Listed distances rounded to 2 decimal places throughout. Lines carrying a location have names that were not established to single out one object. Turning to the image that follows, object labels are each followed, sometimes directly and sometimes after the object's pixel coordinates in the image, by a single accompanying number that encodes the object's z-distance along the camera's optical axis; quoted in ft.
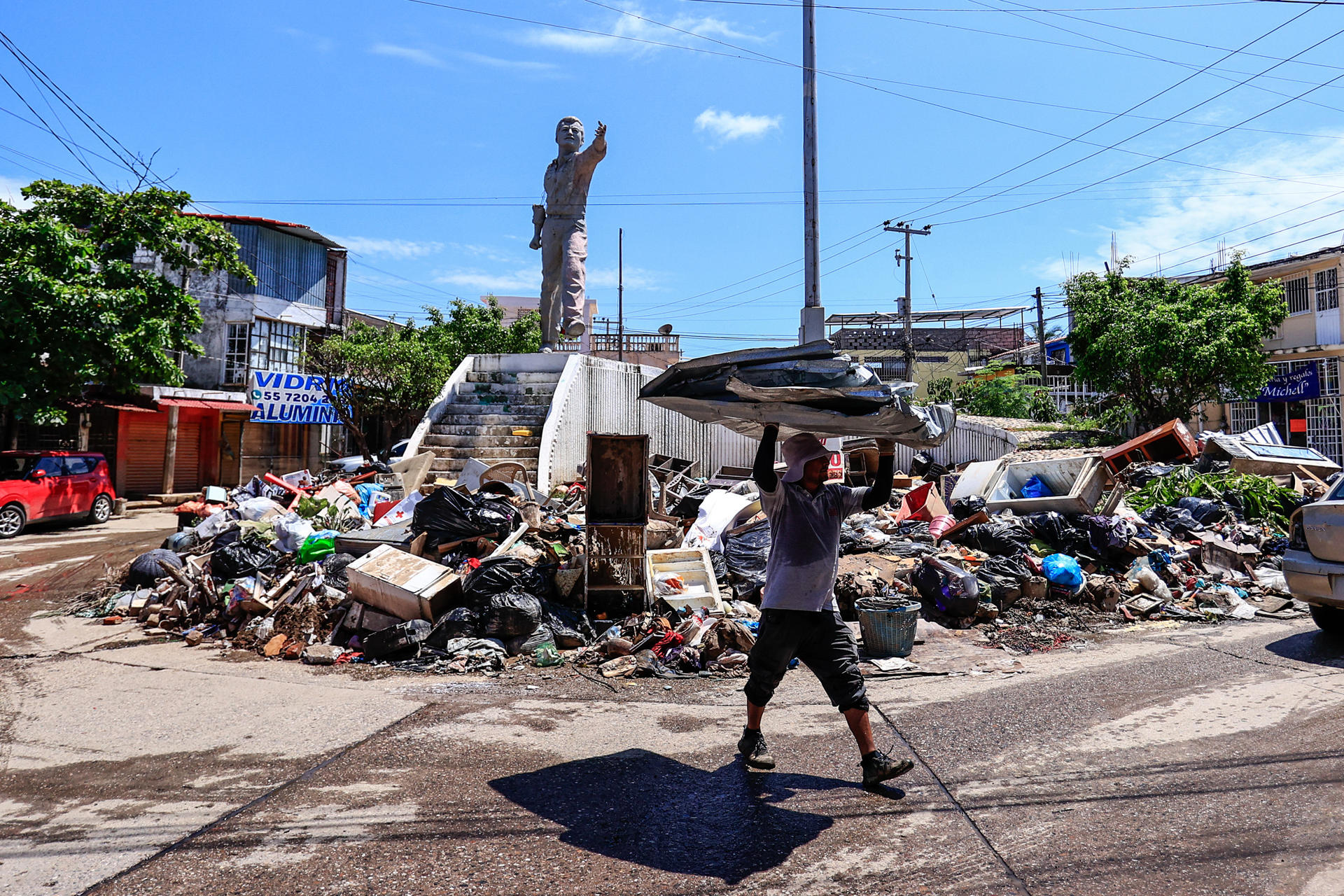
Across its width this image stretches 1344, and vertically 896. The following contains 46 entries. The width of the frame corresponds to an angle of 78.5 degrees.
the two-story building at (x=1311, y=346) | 76.64
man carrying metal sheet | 12.91
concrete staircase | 46.14
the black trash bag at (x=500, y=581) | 23.68
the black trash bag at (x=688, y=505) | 37.58
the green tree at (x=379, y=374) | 72.54
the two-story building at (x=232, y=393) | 69.92
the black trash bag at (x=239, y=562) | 27.40
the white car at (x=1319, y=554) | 20.01
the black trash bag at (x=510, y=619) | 22.34
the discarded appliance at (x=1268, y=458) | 42.96
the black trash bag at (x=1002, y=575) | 26.53
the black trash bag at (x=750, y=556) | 26.78
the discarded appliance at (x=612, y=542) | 24.41
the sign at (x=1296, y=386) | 79.05
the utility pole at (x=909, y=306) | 99.55
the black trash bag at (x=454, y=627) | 22.33
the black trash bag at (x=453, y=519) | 27.91
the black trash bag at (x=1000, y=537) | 30.87
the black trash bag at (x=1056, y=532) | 31.24
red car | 48.44
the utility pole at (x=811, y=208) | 38.04
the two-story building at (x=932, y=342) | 142.00
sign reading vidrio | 81.51
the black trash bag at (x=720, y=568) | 27.37
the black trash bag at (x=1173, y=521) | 34.50
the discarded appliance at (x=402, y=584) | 22.86
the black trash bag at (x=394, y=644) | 21.81
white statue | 50.65
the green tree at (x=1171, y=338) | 67.41
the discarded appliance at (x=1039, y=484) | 35.73
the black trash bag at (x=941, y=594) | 25.41
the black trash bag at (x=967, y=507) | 35.14
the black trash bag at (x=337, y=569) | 25.93
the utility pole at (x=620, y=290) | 123.67
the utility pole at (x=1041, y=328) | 124.67
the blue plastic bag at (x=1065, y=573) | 27.78
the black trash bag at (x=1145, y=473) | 43.88
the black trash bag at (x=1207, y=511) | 35.73
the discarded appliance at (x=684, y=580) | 24.53
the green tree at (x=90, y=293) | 49.49
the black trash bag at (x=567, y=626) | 22.74
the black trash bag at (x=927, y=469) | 54.70
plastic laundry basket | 21.36
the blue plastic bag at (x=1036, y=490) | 39.52
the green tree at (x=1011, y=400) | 99.19
